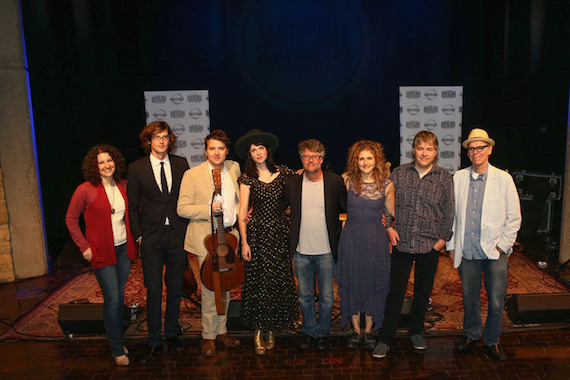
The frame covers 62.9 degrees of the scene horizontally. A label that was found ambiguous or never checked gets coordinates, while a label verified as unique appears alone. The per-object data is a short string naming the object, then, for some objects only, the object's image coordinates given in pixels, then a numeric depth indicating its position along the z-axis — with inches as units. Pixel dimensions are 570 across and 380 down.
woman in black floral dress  142.6
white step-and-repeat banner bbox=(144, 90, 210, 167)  314.7
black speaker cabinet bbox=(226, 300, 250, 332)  162.4
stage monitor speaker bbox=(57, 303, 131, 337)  163.2
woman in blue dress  138.7
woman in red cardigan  138.2
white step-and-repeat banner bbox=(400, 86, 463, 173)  318.0
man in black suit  141.7
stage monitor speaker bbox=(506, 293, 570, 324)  161.3
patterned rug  171.2
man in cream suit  141.8
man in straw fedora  137.8
